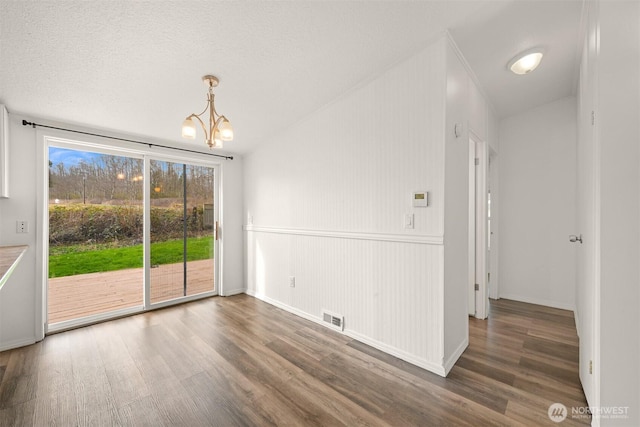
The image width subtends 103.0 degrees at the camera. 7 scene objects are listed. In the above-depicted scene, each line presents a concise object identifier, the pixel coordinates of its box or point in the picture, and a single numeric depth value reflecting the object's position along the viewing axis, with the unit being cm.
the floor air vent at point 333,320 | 272
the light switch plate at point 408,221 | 215
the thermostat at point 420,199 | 204
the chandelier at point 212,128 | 203
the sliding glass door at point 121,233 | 303
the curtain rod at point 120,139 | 267
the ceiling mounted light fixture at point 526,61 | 220
